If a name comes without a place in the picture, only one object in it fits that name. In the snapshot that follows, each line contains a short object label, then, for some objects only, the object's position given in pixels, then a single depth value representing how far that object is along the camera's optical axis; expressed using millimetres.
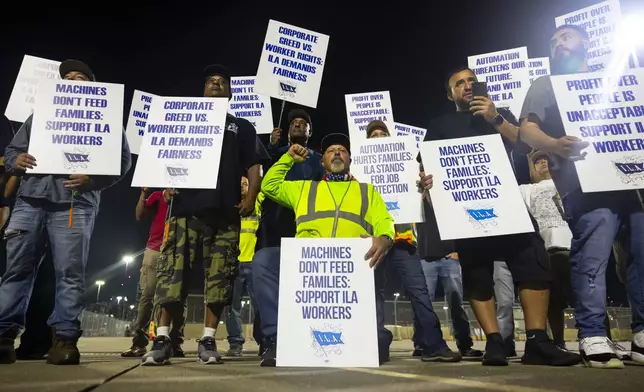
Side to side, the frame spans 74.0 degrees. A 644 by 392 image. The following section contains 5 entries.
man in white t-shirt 3975
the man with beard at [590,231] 2648
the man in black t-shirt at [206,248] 3242
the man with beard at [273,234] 3363
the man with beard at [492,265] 2869
